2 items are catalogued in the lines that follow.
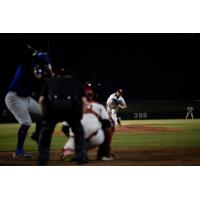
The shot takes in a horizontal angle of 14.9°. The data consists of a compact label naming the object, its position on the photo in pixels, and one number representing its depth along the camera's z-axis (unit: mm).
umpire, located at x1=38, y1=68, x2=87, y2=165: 11615
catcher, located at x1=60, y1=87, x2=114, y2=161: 12063
